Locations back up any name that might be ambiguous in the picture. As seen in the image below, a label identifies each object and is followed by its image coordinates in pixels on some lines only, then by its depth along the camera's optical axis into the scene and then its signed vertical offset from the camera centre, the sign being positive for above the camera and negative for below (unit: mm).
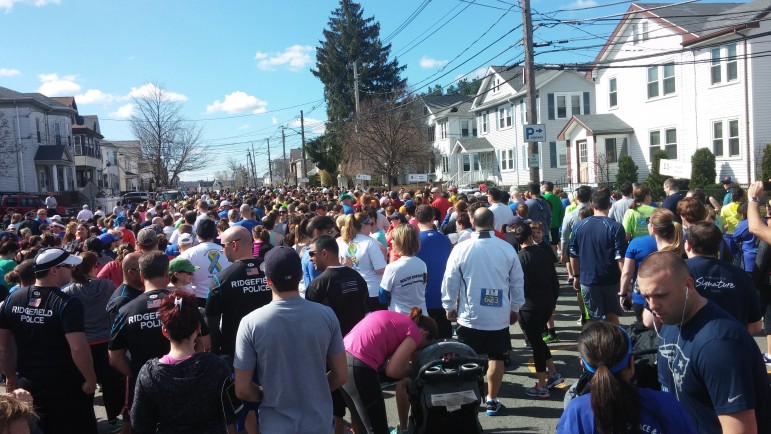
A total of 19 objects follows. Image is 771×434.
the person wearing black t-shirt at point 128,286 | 4677 -749
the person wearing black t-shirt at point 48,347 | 4367 -1105
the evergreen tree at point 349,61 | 54125 +11743
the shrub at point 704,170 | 25547 -273
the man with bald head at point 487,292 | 5672 -1144
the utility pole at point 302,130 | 56750 +5712
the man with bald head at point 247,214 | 11660 -490
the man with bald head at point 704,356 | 2502 -874
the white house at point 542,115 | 40375 +4255
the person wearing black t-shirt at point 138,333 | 4129 -980
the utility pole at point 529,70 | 17453 +3167
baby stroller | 4004 -1469
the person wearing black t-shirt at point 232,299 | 4855 -914
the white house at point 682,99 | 24688 +3216
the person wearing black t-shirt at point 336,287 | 5172 -917
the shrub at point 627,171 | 29438 -145
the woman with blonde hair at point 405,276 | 5875 -963
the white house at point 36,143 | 44562 +4983
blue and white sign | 17078 +1226
